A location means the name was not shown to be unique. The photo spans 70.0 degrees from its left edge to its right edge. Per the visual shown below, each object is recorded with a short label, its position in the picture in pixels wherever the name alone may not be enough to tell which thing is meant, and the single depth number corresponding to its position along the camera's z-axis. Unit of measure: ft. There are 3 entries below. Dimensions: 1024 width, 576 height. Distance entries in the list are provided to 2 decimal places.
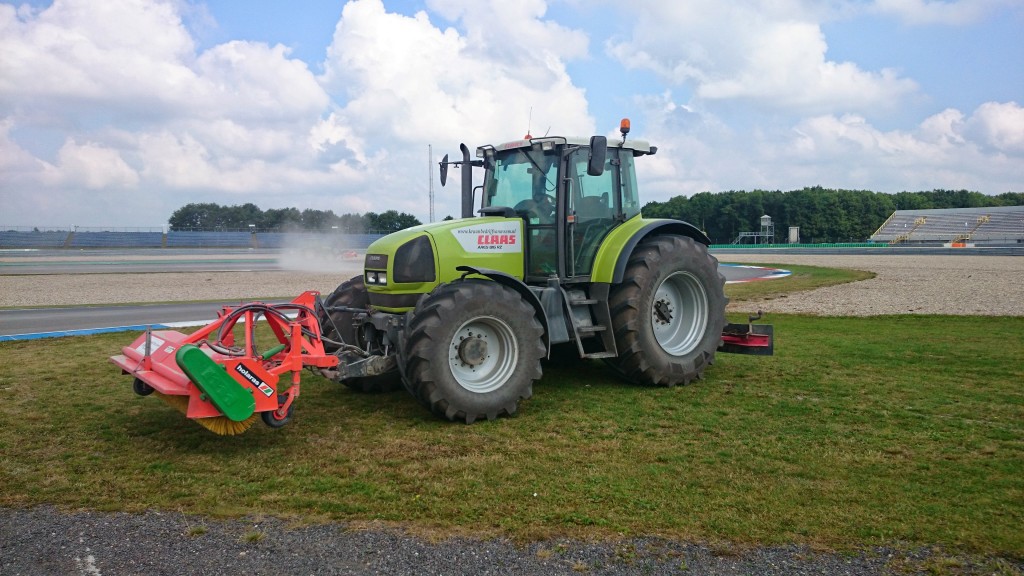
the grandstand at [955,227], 231.50
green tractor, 20.67
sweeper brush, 17.12
